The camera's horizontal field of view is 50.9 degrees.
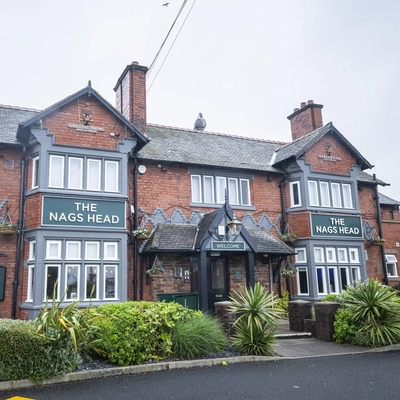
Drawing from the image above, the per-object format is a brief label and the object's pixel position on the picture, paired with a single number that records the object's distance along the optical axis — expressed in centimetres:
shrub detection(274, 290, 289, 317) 1656
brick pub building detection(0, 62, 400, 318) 1330
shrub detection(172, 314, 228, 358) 911
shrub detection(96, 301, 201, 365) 848
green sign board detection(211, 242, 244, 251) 1413
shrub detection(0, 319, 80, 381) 735
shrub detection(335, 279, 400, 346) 1068
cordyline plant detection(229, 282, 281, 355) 983
